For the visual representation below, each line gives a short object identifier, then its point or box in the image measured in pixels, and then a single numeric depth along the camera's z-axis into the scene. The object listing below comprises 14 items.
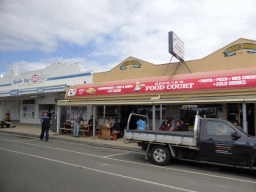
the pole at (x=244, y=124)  7.93
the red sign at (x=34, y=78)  23.11
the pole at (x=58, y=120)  15.29
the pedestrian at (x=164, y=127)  9.41
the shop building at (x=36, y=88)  19.27
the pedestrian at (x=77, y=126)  13.74
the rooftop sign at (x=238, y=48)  11.14
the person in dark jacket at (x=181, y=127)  8.59
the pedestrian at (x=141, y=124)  11.20
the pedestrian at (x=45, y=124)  12.53
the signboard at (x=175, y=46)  12.03
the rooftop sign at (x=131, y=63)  15.16
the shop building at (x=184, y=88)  9.66
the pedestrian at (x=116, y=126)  13.51
